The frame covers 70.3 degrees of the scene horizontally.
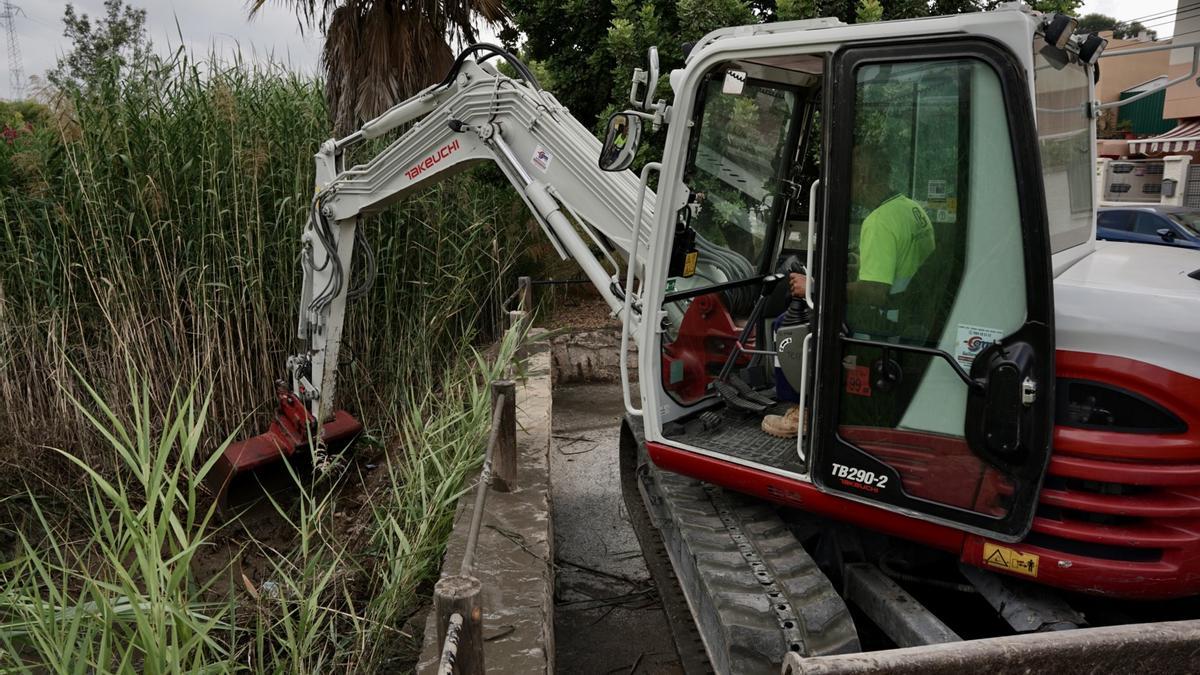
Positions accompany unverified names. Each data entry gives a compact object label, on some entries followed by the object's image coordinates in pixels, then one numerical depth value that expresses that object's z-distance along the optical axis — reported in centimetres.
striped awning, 1542
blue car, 1028
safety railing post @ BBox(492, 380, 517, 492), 396
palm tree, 754
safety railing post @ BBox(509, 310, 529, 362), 559
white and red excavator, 221
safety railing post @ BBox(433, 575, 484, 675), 198
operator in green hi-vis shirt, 249
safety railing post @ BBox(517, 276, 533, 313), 680
